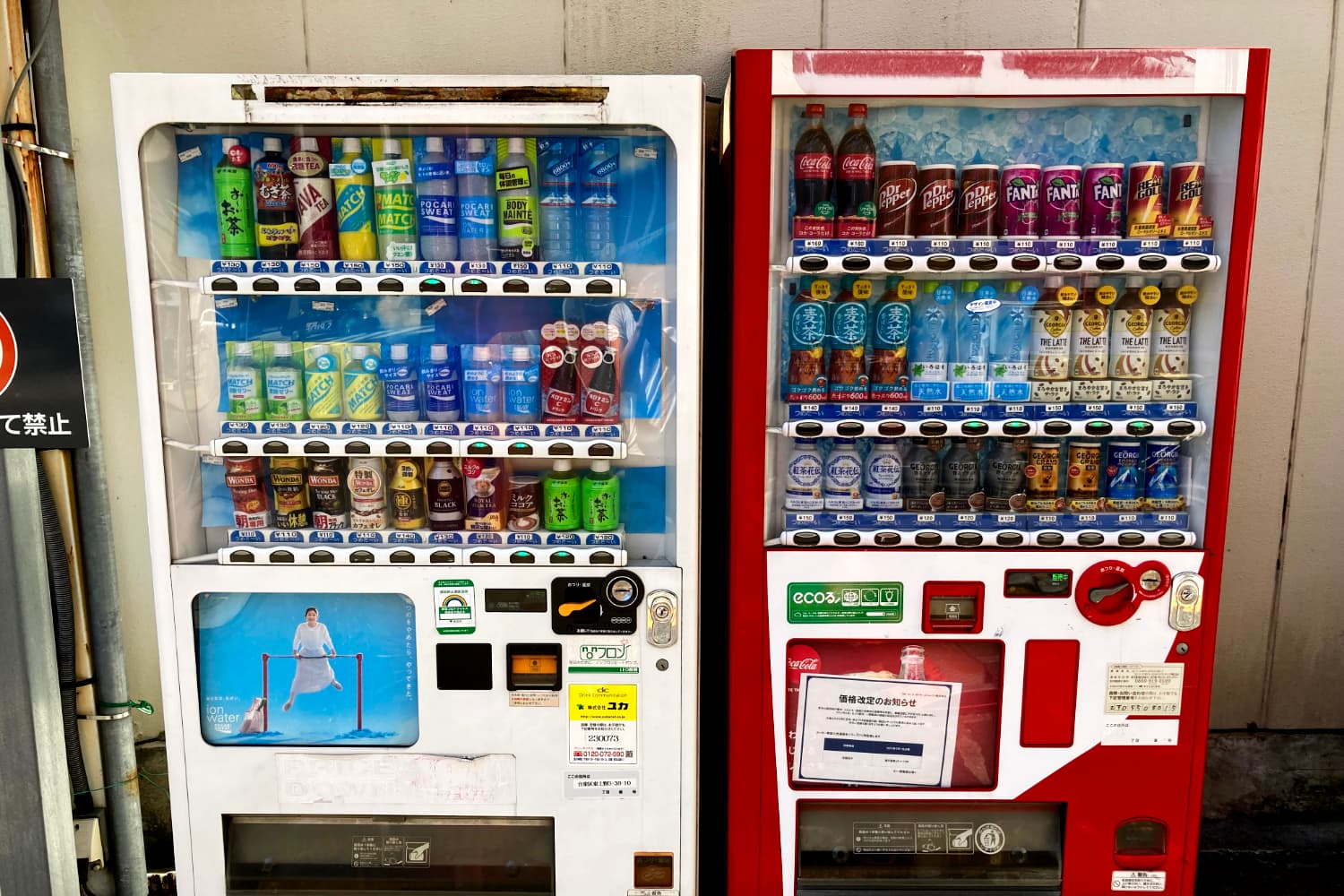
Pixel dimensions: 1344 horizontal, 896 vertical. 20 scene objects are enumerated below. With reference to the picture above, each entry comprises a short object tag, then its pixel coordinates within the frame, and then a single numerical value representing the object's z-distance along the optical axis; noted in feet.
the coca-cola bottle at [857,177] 6.70
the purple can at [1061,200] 6.73
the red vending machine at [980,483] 6.60
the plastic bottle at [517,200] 6.84
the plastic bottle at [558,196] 6.98
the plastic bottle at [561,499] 7.04
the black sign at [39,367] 6.93
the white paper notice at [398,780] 6.98
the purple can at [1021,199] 6.74
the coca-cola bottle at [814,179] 6.58
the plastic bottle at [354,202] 6.82
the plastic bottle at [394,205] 6.77
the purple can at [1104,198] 6.68
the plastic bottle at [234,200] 6.70
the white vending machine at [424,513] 6.75
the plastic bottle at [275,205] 6.77
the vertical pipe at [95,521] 7.64
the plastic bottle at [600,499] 7.01
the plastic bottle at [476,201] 6.86
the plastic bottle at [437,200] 6.81
